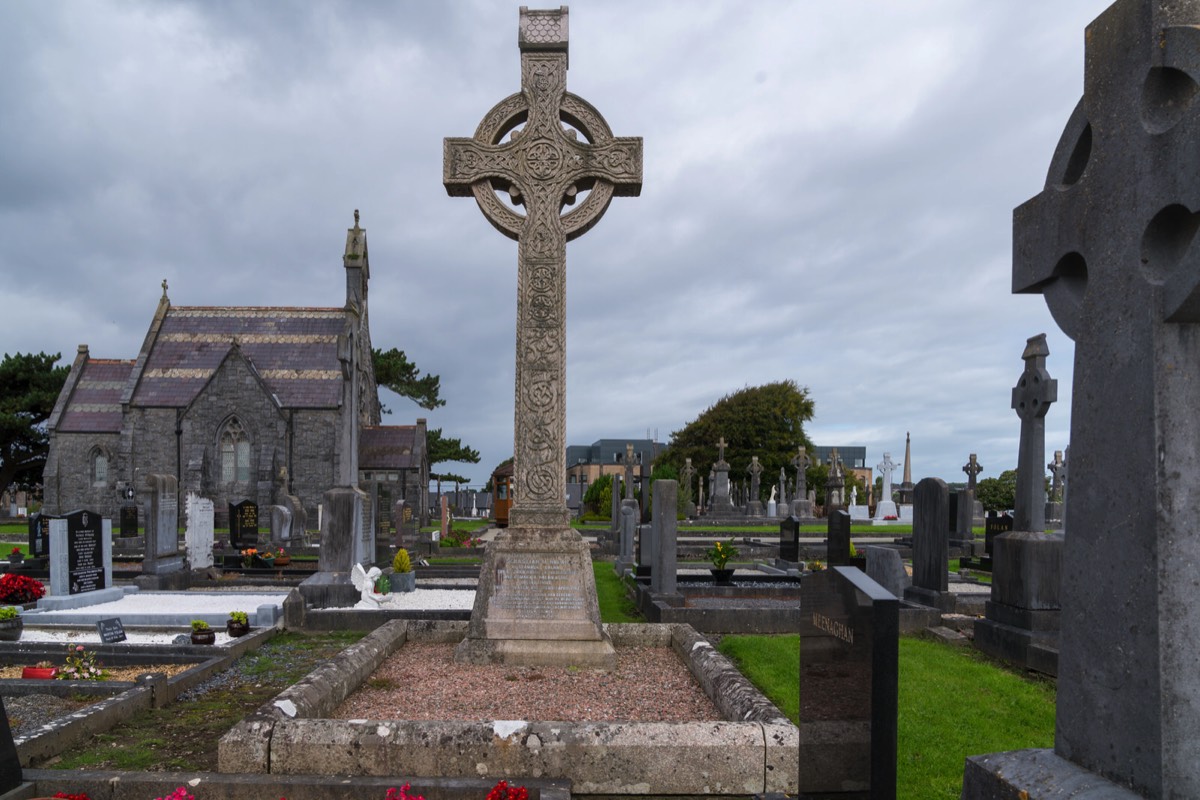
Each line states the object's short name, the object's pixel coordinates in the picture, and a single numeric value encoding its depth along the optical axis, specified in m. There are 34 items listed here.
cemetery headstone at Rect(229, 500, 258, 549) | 20.69
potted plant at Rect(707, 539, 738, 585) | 12.19
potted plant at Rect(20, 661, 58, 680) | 6.33
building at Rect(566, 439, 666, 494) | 74.99
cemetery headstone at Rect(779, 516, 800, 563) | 15.48
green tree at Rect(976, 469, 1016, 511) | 46.66
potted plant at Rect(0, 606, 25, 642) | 8.44
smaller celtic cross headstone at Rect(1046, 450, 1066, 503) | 33.55
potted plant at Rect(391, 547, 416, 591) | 12.02
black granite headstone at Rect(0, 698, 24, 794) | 3.60
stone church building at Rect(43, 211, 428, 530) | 35.03
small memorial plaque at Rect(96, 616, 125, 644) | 7.70
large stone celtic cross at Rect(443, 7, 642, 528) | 6.62
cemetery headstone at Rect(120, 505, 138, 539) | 24.55
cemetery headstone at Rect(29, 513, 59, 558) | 17.58
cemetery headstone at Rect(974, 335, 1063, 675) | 7.50
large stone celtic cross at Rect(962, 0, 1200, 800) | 1.92
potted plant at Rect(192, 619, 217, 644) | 7.77
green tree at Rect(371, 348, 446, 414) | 46.44
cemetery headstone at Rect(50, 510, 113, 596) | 10.99
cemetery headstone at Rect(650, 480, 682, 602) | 10.41
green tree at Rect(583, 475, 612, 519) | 33.52
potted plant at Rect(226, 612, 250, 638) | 8.36
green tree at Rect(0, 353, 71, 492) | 41.69
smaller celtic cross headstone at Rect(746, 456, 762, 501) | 40.81
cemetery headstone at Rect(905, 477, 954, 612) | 10.03
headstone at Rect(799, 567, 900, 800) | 2.52
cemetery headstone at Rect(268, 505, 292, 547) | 21.98
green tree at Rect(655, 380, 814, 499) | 51.91
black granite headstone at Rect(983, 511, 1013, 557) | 16.65
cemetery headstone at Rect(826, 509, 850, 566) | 10.76
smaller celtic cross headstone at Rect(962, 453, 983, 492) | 32.34
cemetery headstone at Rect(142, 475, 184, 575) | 13.62
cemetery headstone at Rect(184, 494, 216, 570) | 15.27
